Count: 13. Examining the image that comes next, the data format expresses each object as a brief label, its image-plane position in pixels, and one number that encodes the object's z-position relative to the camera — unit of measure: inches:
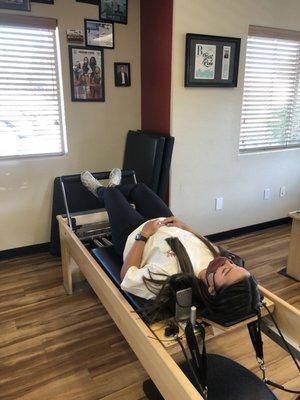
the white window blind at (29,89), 98.5
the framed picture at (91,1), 103.0
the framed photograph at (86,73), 106.5
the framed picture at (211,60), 100.9
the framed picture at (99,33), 105.7
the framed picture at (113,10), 106.1
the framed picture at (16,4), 93.7
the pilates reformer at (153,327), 40.8
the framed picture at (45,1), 97.3
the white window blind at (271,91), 117.6
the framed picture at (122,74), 114.2
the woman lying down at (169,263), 44.9
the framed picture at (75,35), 103.6
